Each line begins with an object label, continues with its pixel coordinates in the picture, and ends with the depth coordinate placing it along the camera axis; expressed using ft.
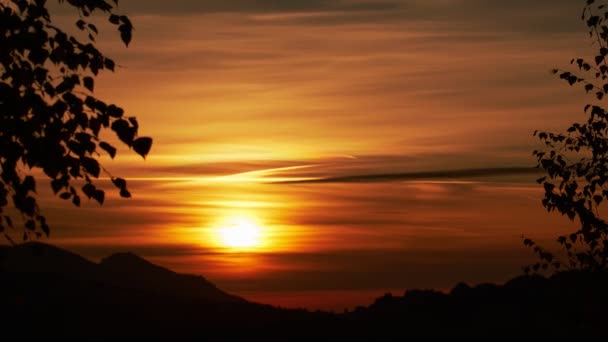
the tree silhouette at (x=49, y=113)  49.75
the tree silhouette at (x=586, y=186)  90.53
